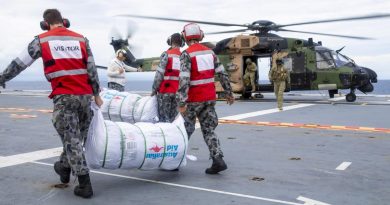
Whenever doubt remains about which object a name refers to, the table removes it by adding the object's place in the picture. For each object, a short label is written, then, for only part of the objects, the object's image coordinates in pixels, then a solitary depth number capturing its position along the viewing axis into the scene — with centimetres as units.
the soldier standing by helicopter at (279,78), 1322
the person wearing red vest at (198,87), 532
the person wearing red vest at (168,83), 634
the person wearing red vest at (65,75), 413
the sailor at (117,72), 1045
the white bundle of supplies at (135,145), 439
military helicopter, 1659
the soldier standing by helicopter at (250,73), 1766
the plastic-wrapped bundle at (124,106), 841
